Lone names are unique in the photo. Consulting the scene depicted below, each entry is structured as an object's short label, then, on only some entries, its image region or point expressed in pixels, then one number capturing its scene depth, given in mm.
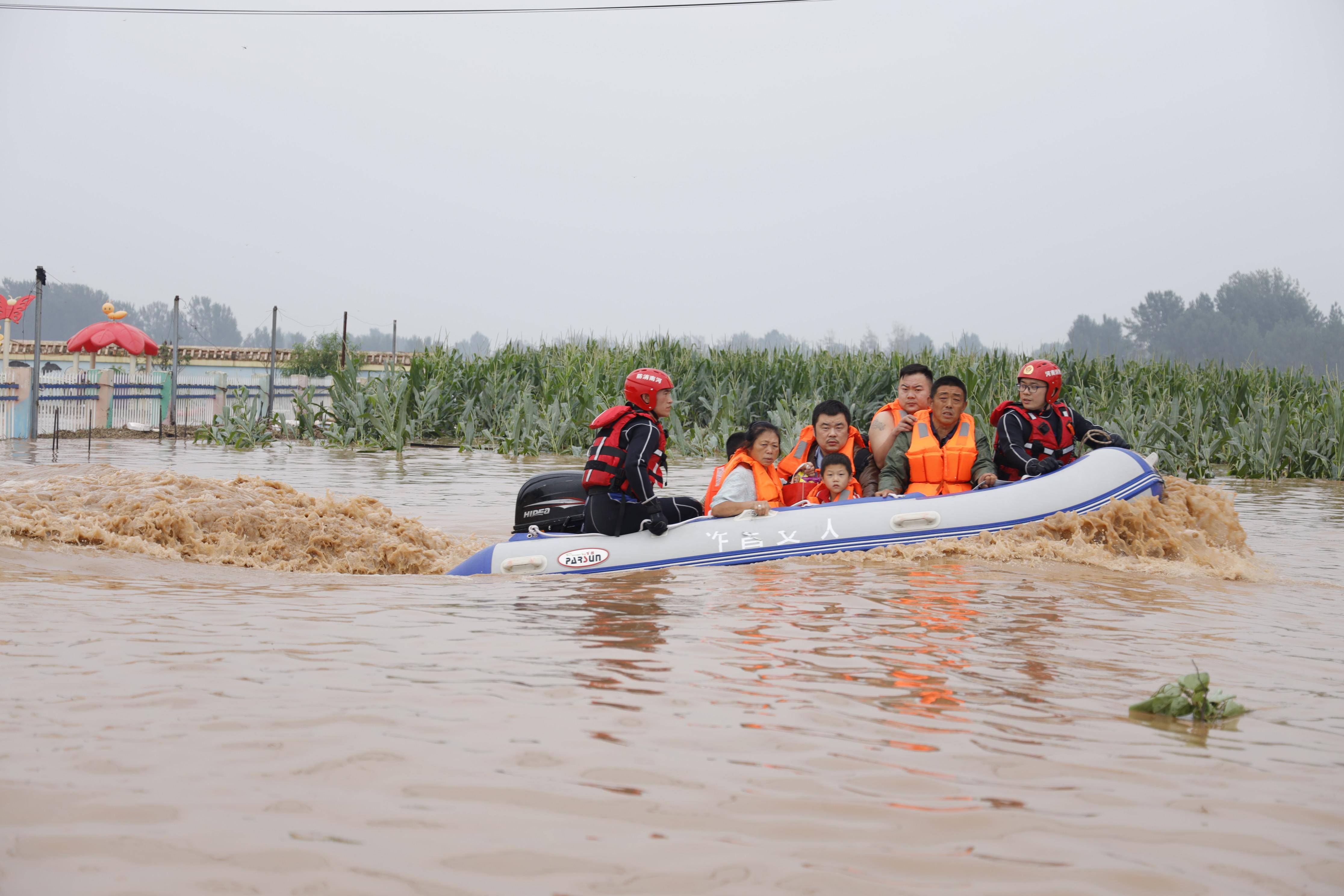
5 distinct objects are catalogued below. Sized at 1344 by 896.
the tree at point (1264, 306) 92625
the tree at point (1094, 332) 115625
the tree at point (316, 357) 50312
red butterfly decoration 24250
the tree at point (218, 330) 157125
